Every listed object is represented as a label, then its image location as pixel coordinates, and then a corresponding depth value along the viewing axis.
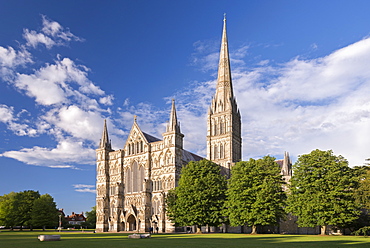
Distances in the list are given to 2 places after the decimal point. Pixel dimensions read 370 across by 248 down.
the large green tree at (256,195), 57.31
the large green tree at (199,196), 62.00
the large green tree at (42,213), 95.19
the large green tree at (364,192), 47.42
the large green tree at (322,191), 52.66
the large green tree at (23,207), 98.44
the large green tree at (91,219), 121.94
